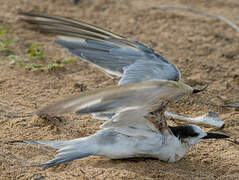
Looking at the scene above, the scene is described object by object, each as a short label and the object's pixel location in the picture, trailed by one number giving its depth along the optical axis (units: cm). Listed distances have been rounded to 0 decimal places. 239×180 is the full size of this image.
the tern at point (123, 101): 577
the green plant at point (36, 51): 1056
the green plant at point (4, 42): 1070
